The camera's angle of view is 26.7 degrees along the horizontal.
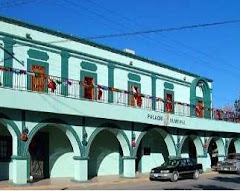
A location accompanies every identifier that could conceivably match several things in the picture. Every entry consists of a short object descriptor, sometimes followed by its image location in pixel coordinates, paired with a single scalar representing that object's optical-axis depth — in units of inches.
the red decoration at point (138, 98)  1245.5
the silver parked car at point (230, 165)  1422.2
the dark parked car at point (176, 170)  1138.5
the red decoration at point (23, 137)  908.6
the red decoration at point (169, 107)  1396.7
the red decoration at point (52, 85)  1005.8
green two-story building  931.3
